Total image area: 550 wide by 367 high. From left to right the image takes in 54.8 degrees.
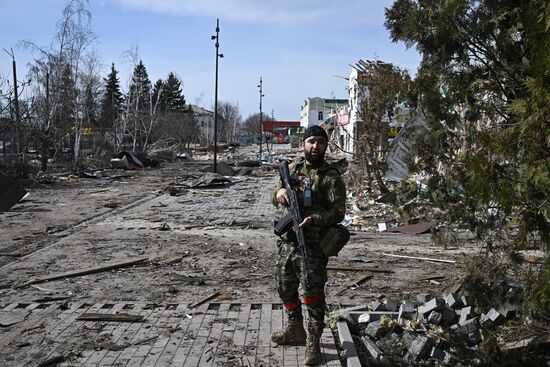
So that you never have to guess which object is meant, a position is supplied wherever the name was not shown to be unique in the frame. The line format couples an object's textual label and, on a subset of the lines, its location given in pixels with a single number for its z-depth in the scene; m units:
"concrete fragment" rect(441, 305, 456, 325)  5.43
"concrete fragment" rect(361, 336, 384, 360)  4.86
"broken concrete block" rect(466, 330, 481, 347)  5.08
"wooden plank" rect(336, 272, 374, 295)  6.99
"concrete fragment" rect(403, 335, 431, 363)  4.86
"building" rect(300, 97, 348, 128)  96.44
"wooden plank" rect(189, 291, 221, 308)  6.11
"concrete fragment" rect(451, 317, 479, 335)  5.20
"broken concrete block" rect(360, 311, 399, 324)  5.52
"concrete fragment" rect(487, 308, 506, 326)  5.19
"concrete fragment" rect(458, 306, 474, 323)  5.38
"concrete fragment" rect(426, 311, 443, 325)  5.38
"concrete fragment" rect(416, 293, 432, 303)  6.08
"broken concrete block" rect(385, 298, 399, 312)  5.74
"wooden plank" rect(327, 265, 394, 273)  8.01
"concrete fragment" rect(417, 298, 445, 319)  5.48
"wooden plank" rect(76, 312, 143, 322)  5.53
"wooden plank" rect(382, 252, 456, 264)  8.59
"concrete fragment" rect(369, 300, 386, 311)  5.80
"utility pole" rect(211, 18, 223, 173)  27.97
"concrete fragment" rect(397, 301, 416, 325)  5.48
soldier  4.36
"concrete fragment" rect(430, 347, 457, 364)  4.83
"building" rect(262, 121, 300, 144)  89.06
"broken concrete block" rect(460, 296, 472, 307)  5.55
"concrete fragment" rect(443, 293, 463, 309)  5.64
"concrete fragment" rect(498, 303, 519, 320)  5.11
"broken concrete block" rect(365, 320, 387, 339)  5.23
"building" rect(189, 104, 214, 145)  89.14
